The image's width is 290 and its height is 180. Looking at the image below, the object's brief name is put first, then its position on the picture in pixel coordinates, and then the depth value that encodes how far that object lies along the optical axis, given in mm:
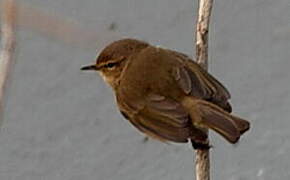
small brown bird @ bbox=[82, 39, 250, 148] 5707
